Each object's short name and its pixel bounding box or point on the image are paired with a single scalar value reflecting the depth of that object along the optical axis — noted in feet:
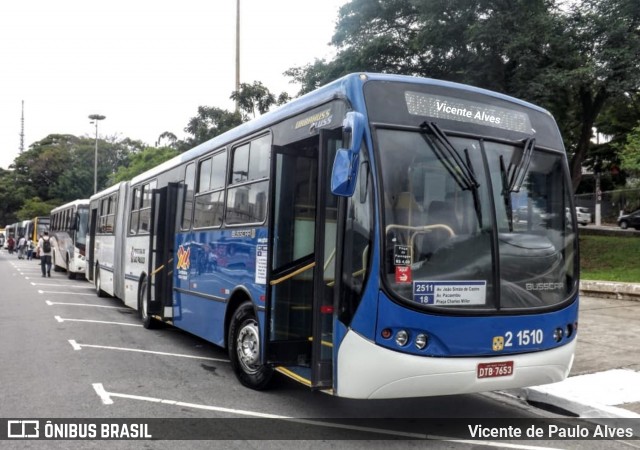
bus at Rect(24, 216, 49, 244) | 151.33
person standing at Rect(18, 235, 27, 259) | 155.02
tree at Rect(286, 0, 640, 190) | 64.80
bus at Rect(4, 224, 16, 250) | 205.73
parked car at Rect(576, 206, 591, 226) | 141.63
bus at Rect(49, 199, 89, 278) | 75.00
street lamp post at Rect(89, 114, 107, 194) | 152.15
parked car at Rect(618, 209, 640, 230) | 127.44
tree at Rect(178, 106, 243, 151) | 84.84
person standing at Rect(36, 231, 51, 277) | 81.76
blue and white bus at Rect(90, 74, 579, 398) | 16.11
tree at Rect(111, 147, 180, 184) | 130.73
